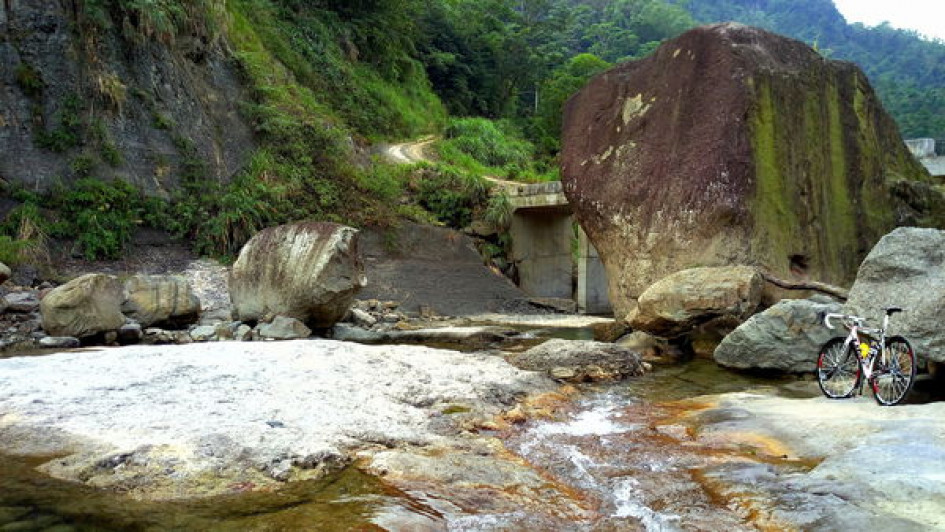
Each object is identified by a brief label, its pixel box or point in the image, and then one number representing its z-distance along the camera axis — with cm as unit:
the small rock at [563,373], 822
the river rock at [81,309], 1012
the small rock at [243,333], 1110
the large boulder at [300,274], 1197
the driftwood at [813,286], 1005
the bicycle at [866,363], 584
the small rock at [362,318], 1397
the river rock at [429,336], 1227
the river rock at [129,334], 1052
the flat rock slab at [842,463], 342
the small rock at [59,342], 981
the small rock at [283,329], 1123
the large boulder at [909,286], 623
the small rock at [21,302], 1098
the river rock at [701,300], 963
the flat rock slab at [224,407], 397
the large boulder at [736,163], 1109
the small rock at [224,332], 1133
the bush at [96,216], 1514
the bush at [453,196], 2406
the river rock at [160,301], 1130
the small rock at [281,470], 392
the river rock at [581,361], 834
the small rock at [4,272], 1143
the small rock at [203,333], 1114
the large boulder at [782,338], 828
